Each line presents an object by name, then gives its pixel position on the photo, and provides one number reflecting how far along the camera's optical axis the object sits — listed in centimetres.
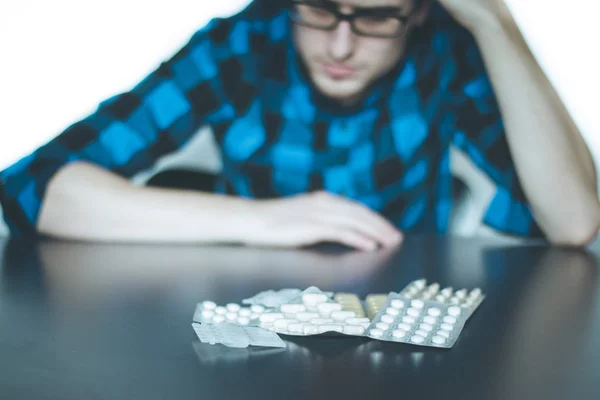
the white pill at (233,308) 55
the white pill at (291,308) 55
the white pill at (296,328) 51
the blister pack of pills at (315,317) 50
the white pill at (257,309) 56
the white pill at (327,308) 55
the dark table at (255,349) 41
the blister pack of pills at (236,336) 48
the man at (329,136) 101
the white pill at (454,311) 55
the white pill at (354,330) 50
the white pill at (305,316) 53
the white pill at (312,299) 58
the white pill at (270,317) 53
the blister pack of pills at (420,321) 49
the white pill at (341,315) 53
